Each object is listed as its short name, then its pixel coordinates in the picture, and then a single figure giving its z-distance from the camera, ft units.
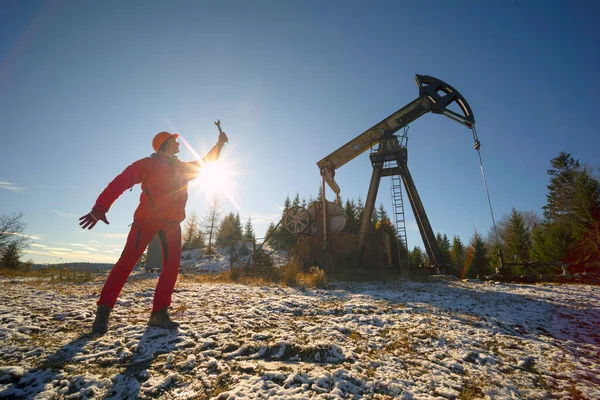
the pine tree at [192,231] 121.90
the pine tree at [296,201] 134.91
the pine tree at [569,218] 55.36
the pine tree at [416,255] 147.07
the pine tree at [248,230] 138.16
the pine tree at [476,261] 99.17
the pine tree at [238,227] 130.11
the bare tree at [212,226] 111.04
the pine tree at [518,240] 94.22
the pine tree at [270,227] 122.21
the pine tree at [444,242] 155.86
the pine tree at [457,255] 130.86
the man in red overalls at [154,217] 8.22
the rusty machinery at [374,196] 33.99
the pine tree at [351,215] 93.79
